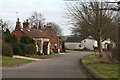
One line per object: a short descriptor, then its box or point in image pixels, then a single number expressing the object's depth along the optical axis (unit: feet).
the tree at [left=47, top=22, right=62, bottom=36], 307.46
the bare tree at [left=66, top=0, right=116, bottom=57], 126.52
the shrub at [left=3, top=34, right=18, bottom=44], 142.69
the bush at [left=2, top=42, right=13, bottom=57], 118.73
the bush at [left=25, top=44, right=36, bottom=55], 148.08
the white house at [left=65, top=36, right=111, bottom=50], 344.00
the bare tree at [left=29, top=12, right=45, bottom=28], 261.03
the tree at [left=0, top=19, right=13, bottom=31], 182.35
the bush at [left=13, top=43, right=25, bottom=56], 142.72
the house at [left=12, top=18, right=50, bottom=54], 177.72
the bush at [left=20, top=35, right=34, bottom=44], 158.42
